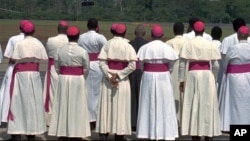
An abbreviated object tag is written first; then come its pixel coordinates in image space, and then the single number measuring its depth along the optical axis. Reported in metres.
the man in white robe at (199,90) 11.58
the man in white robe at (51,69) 13.12
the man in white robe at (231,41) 12.90
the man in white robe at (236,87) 11.93
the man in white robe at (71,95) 11.22
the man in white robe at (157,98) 11.26
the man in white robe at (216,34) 13.64
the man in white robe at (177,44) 13.44
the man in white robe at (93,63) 13.14
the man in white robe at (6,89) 12.54
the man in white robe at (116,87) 11.43
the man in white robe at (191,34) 13.86
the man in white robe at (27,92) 11.34
